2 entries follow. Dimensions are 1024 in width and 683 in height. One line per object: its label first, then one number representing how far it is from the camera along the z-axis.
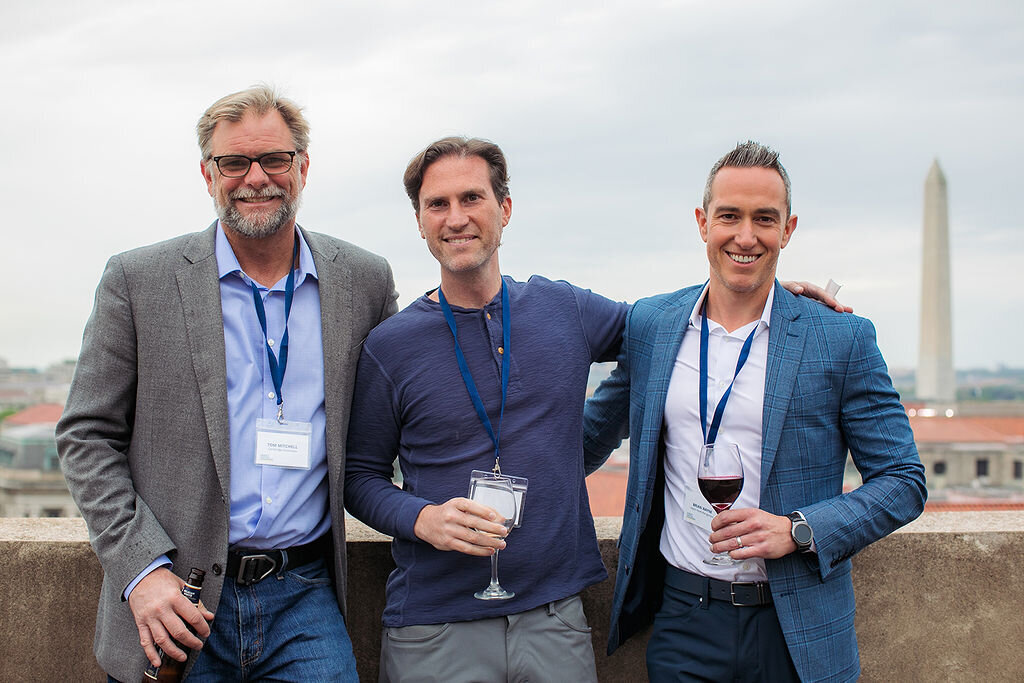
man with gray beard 2.35
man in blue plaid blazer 2.34
